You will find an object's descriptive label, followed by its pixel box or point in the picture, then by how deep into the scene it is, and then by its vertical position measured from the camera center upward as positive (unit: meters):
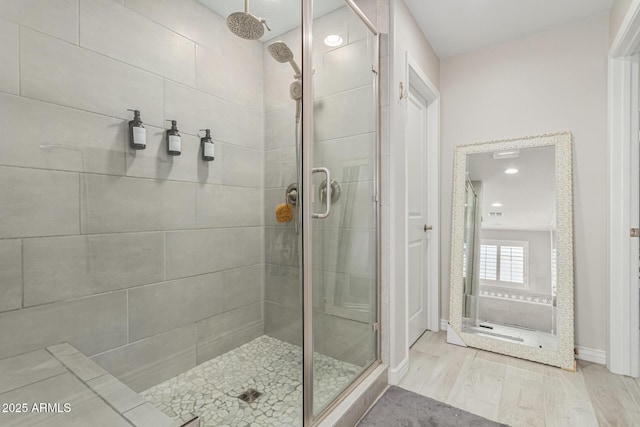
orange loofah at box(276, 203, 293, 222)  1.41 +0.00
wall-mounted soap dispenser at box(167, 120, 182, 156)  1.31 +0.31
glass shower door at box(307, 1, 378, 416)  1.52 +0.05
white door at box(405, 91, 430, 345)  2.49 -0.04
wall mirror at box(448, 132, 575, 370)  2.24 -0.31
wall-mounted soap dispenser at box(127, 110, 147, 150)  1.22 +0.32
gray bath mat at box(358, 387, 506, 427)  1.55 -1.09
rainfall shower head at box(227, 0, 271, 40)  1.28 +0.81
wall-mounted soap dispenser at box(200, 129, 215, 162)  1.38 +0.30
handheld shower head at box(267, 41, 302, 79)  1.37 +0.72
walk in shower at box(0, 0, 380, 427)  1.02 +0.04
